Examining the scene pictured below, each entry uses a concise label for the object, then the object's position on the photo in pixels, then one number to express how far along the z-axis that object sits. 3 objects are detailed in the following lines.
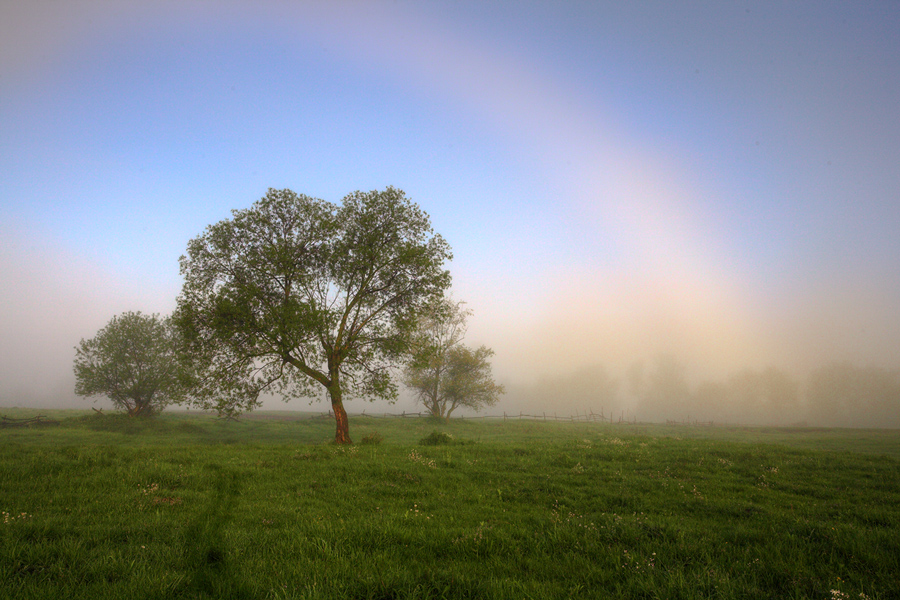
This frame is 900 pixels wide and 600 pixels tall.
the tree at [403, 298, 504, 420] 59.75
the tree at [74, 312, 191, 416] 39.91
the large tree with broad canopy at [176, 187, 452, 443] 23.12
